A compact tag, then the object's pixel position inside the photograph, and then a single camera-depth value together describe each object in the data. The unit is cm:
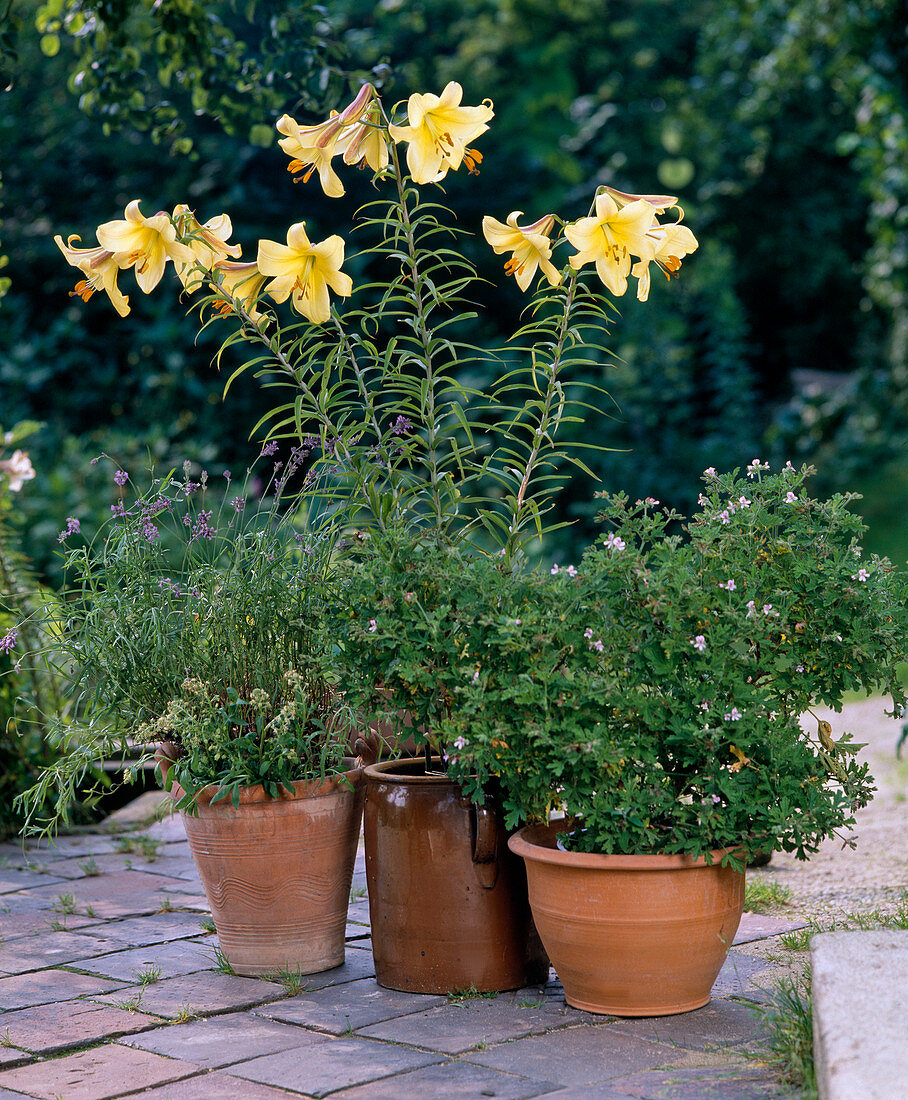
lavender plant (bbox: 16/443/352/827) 275
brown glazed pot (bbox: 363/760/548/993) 266
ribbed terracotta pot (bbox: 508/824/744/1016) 242
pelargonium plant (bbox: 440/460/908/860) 243
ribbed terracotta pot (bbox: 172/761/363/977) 276
